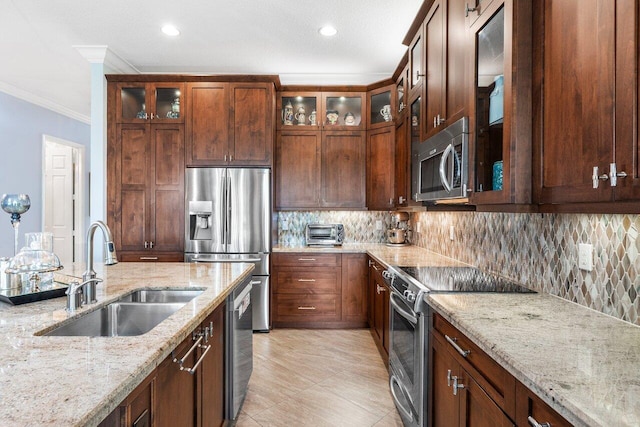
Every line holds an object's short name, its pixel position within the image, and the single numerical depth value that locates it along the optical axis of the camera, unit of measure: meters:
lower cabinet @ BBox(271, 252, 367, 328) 4.05
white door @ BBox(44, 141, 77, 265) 5.99
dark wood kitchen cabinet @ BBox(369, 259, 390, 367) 3.07
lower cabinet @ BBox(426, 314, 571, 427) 1.04
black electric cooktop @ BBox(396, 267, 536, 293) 1.94
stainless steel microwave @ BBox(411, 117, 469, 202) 1.92
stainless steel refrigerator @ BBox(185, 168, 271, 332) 3.91
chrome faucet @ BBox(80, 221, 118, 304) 1.56
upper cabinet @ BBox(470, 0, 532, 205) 1.50
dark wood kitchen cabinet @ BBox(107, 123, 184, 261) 3.98
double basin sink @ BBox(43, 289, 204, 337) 1.59
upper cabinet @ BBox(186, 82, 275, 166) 3.96
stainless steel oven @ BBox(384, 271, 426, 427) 1.93
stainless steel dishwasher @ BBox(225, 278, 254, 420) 2.13
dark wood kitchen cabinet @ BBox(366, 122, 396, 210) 4.12
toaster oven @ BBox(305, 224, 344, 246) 4.39
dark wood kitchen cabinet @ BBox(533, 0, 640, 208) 1.02
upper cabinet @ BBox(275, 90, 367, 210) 4.31
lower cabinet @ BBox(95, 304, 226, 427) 1.05
